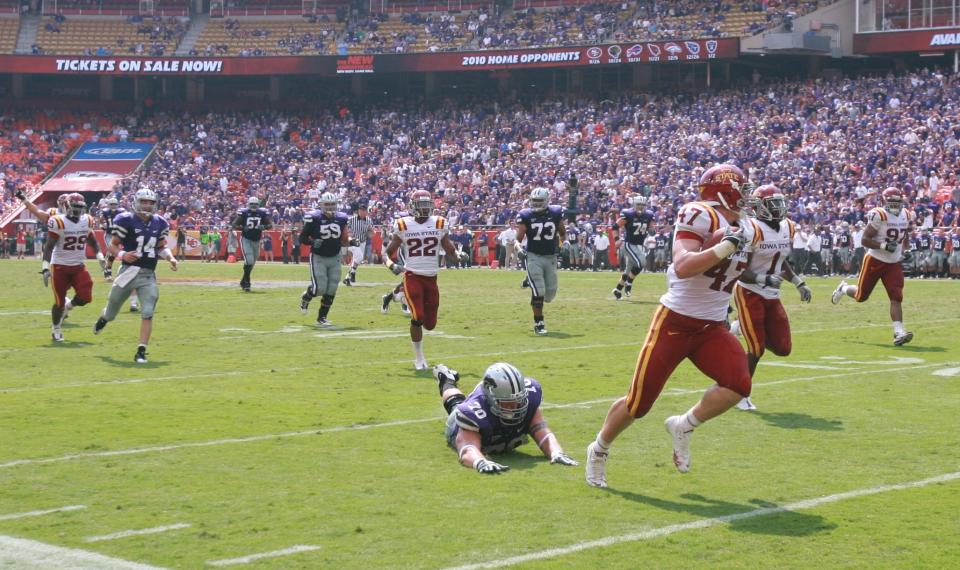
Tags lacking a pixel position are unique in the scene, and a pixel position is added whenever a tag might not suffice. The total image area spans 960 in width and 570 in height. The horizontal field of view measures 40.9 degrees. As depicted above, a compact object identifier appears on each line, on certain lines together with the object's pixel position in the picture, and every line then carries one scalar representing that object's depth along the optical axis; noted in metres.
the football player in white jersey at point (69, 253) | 16.61
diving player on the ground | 8.10
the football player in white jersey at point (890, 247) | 15.38
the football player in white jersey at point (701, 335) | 7.38
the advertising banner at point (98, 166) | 54.56
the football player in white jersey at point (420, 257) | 13.62
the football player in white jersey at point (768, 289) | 10.75
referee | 28.30
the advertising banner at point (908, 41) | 42.06
